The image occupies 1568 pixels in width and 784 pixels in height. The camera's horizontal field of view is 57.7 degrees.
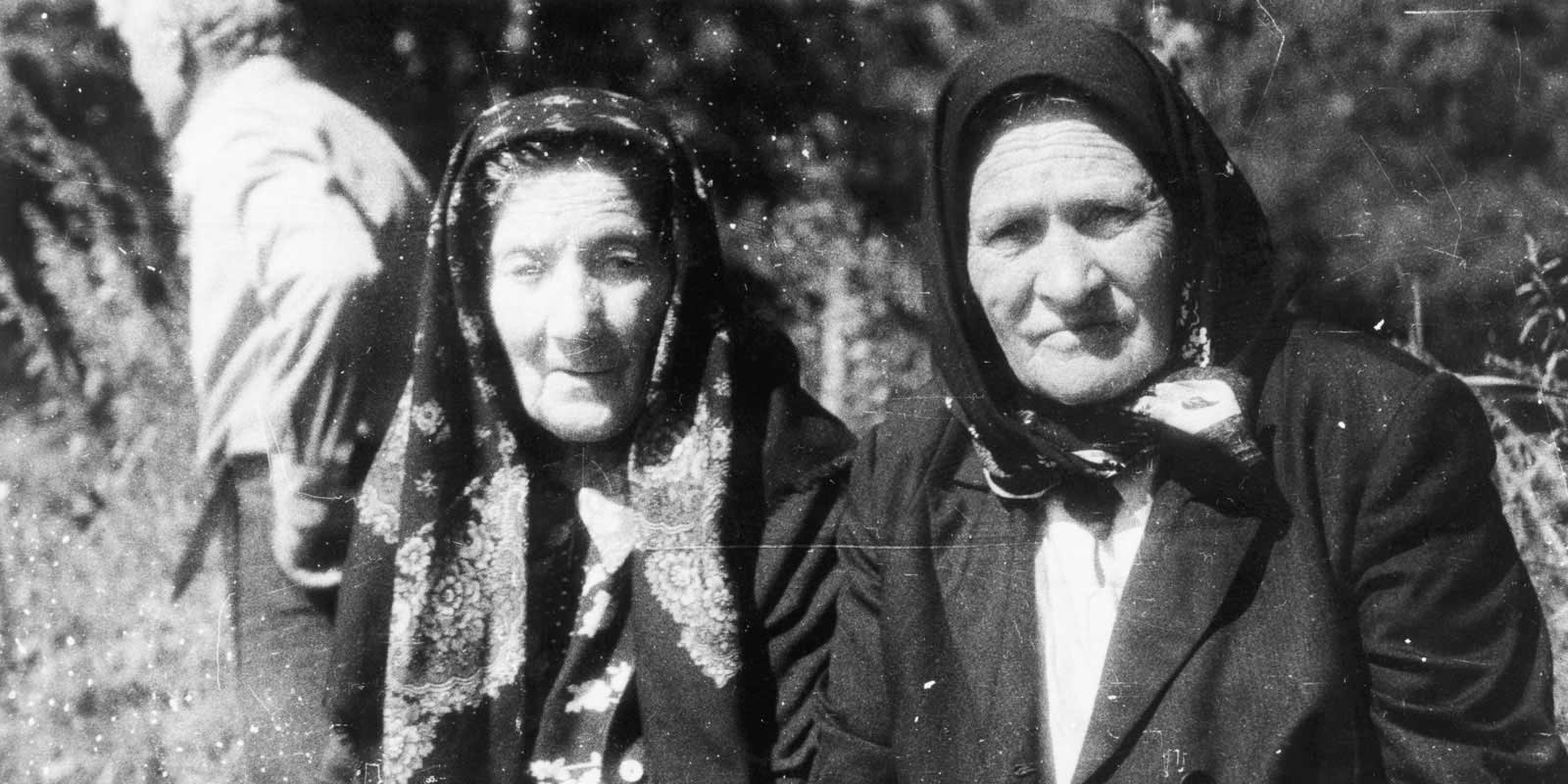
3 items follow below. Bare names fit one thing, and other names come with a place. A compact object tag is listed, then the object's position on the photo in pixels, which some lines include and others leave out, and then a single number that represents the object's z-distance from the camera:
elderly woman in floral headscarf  2.50
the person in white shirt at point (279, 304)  2.64
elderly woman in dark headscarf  2.15
